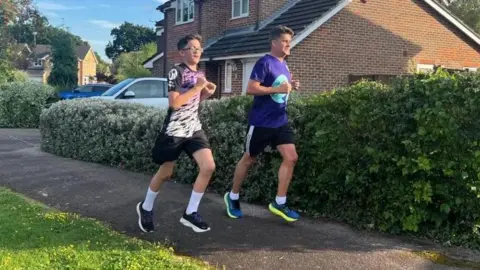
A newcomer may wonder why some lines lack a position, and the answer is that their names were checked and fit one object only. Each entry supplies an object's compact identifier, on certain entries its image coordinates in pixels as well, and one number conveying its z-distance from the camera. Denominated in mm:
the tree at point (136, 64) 35375
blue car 21234
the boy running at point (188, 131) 4805
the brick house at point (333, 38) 17258
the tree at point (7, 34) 29938
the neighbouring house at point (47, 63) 80625
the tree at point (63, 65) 49594
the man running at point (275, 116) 5207
